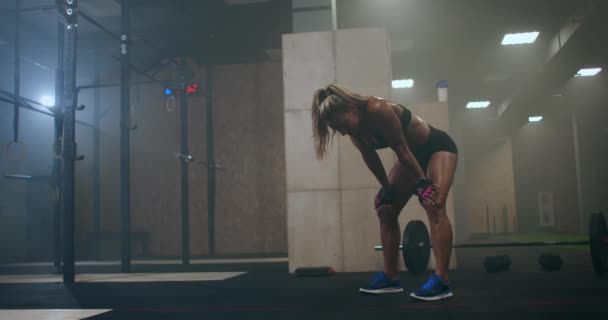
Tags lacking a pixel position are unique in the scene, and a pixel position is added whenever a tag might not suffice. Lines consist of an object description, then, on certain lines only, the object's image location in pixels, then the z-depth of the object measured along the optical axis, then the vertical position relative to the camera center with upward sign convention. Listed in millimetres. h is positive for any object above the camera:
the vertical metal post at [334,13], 4688 +1781
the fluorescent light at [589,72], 10656 +2671
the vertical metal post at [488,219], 12992 -597
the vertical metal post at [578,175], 11602 +428
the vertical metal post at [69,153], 4105 +481
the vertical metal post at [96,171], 7982 +632
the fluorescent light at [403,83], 9602 +2266
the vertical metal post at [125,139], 5031 +716
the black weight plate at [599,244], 3273 -339
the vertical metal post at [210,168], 7754 +590
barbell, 2994 -311
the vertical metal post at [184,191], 5801 +183
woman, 2297 +191
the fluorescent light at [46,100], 8379 +1871
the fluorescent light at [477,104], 12055 +2293
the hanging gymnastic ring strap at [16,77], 5387 +1489
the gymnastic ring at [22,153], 5389 +655
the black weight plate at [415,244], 2980 -273
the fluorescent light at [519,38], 7465 +2392
